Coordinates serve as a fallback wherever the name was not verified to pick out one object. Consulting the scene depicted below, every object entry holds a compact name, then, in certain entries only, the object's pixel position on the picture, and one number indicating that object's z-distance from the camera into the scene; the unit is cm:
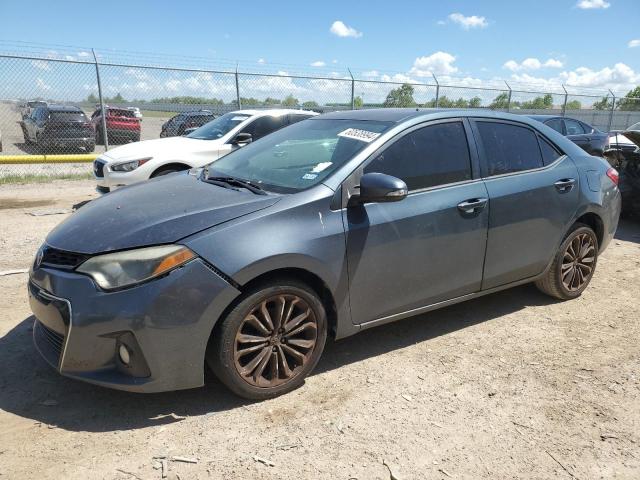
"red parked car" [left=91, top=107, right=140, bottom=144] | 1476
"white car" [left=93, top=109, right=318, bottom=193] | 747
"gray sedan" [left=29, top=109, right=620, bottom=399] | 257
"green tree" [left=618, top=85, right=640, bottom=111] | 2469
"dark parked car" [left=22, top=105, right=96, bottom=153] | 1342
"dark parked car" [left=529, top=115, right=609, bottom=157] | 1195
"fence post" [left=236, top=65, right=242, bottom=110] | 1382
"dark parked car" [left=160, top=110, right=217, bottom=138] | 1513
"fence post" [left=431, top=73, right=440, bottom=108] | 1676
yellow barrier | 1160
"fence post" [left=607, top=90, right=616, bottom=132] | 2284
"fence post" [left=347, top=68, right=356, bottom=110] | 1510
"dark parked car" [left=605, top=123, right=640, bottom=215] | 766
